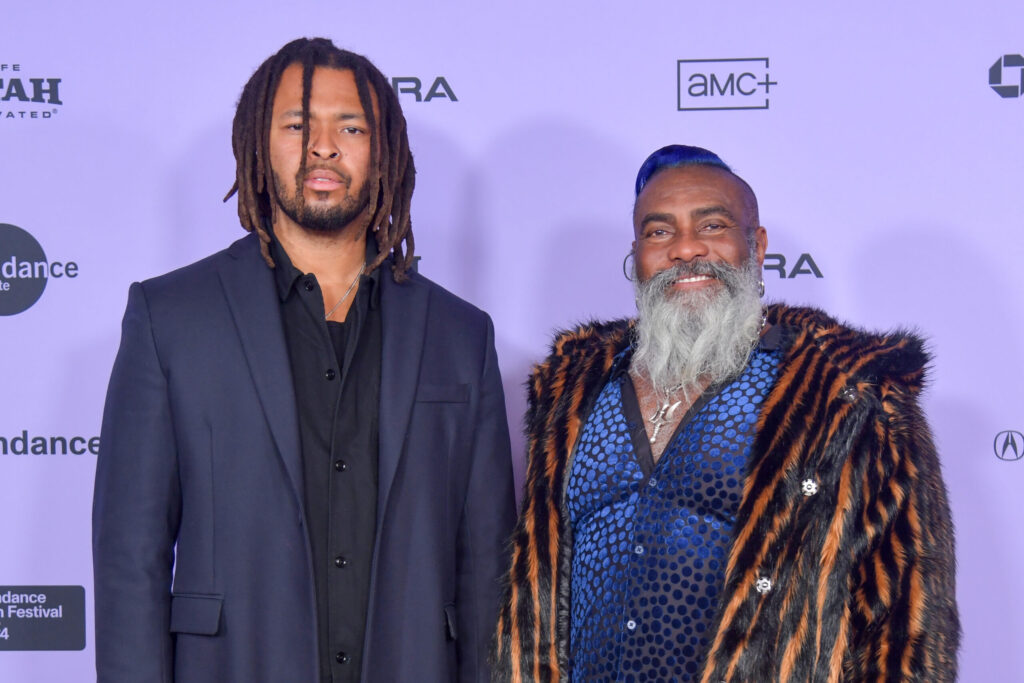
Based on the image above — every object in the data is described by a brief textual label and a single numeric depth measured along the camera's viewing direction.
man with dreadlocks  2.07
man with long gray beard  1.97
